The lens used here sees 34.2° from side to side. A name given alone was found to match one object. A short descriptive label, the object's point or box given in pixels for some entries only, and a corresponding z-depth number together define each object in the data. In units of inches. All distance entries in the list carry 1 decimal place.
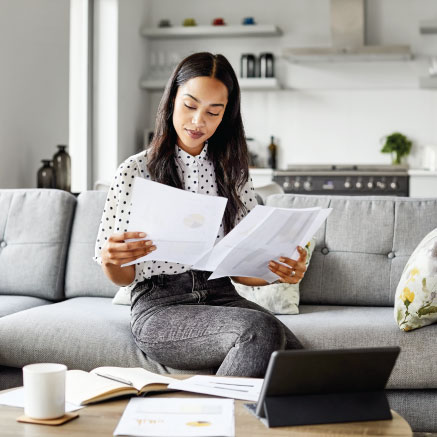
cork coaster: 47.3
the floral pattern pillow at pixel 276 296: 94.5
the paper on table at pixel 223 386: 53.0
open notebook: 51.8
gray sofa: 81.6
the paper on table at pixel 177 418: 45.0
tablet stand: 46.8
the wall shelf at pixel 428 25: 221.1
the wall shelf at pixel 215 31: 232.4
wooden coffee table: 45.6
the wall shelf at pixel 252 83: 232.1
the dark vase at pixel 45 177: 159.6
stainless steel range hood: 226.5
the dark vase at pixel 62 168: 164.6
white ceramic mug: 47.0
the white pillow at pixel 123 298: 100.0
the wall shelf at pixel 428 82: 227.5
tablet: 45.8
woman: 68.2
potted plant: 230.5
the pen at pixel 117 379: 54.3
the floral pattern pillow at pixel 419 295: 83.0
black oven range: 215.2
